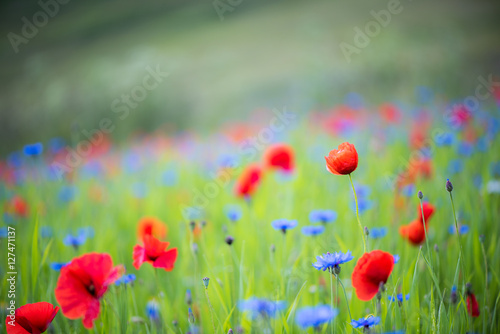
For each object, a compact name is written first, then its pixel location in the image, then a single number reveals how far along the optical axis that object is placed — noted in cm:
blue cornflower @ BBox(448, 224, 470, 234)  304
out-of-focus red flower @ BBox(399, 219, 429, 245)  293
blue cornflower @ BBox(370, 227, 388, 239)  302
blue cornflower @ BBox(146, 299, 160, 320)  294
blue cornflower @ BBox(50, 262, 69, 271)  299
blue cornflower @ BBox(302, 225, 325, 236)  298
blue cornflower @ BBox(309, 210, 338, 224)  305
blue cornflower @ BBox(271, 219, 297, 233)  295
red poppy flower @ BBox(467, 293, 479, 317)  288
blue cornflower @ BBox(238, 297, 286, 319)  277
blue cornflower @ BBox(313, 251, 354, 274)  280
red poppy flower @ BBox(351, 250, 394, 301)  279
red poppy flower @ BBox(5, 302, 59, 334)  281
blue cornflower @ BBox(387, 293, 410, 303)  285
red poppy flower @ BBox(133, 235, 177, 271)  286
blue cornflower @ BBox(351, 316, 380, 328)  276
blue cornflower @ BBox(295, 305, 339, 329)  273
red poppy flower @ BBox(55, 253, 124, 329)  285
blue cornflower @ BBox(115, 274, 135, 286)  290
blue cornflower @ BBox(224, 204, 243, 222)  314
